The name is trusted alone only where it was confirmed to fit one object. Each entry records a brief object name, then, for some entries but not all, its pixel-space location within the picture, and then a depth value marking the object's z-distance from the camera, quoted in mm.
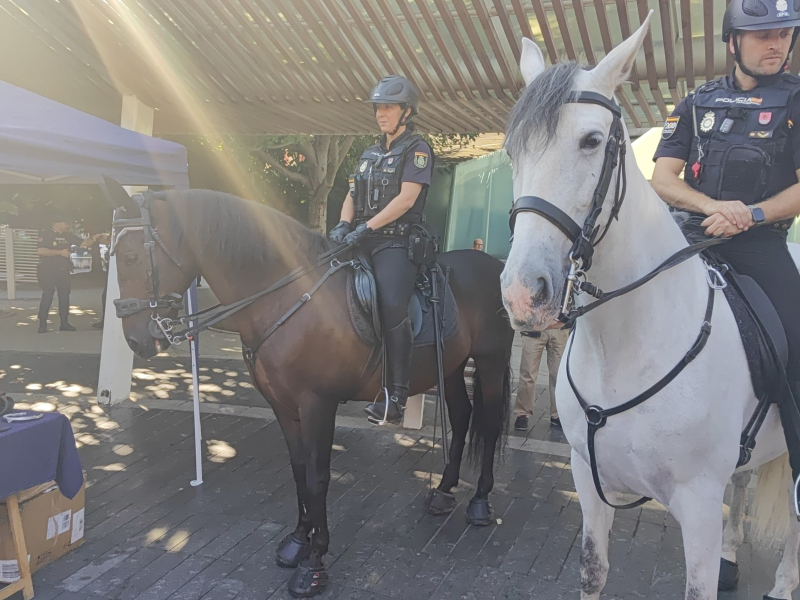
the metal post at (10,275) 14102
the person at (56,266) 10711
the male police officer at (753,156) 2215
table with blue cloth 3148
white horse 1755
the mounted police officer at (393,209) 3457
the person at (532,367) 6125
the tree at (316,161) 11562
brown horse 2939
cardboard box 3191
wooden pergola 5012
